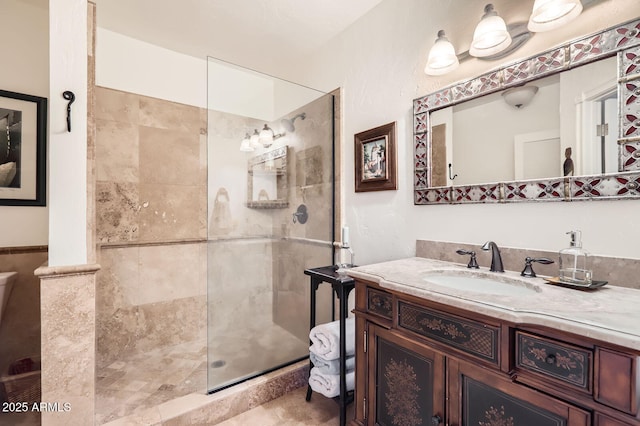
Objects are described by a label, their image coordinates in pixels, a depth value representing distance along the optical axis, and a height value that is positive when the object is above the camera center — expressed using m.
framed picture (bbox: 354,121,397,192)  1.84 +0.36
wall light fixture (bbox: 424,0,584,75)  1.13 +0.79
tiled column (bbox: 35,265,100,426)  1.34 -0.62
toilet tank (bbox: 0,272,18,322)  1.70 -0.44
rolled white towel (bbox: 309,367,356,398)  1.63 -0.98
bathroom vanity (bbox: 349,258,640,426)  0.70 -0.42
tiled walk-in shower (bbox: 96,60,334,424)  1.90 -0.16
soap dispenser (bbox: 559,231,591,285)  1.03 -0.19
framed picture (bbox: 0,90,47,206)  1.90 +0.42
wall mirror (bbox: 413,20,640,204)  1.03 +0.36
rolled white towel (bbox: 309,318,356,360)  1.63 -0.73
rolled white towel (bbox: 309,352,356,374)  1.67 -0.89
